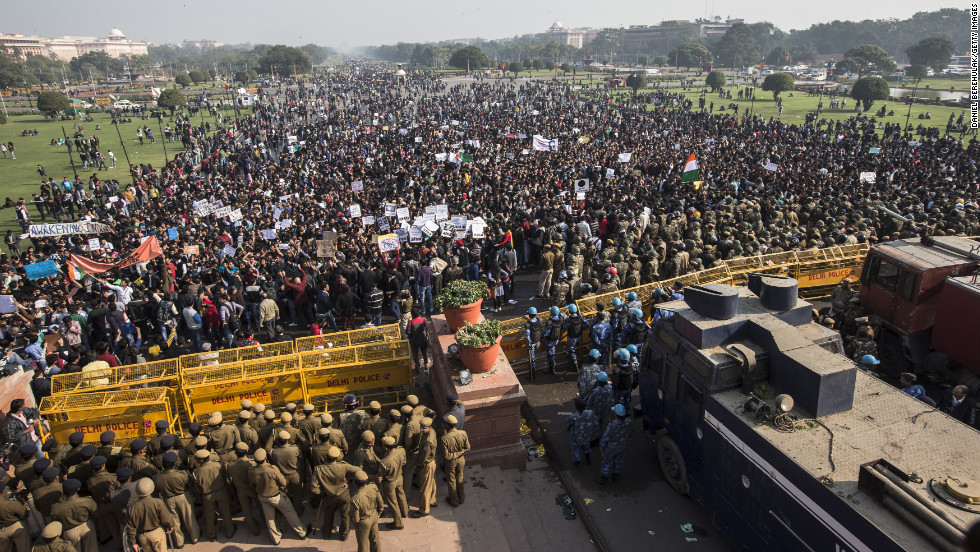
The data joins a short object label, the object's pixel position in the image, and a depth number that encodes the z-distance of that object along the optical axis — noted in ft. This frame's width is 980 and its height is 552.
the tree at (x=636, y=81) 242.58
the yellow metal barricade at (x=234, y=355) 32.76
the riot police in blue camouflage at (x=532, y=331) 37.73
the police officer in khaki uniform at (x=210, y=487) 24.02
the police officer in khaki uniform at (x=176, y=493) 23.40
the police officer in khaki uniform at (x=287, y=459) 24.68
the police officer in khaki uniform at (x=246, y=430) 26.30
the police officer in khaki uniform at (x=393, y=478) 23.90
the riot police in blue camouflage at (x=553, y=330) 37.96
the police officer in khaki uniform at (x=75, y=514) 21.79
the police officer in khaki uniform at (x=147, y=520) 22.00
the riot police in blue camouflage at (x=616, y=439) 27.45
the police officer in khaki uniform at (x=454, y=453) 25.55
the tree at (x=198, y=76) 342.44
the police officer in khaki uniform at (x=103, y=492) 23.71
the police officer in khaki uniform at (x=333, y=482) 23.62
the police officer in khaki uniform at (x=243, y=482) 24.20
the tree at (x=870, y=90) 175.01
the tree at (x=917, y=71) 260.42
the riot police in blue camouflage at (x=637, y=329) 38.14
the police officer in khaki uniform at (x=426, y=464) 25.32
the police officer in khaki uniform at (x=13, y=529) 21.57
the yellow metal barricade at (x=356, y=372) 32.24
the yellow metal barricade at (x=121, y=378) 30.83
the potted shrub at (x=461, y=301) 32.12
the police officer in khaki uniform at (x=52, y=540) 20.44
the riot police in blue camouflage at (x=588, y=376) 30.68
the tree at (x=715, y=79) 248.73
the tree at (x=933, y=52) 281.13
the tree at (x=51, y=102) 193.47
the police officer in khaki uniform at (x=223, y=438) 25.94
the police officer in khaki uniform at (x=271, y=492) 23.41
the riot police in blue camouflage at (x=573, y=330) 38.50
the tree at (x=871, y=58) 284.41
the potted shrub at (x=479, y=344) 28.53
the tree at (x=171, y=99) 192.24
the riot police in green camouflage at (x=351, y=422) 27.14
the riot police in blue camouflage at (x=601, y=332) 37.11
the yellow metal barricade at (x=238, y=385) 31.07
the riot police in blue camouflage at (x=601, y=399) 29.04
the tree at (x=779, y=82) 218.38
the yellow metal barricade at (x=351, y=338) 34.71
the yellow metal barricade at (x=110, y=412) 29.68
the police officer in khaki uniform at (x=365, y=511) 22.26
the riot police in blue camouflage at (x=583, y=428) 29.01
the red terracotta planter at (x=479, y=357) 28.78
